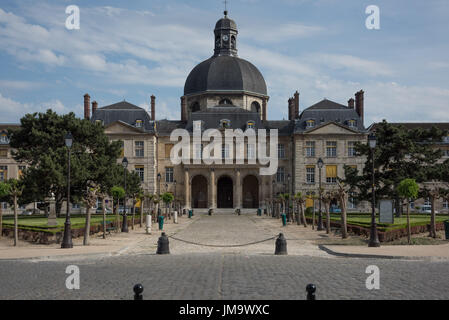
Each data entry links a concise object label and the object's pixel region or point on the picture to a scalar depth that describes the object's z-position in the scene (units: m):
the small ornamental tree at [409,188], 23.73
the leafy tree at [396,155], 45.72
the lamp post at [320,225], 33.70
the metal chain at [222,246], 21.64
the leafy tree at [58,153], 38.72
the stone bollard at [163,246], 19.00
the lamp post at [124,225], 32.00
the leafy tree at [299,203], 41.08
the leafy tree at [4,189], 25.34
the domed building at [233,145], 74.12
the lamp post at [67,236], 20.80
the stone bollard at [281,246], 18.62
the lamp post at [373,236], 20.97
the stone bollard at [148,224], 30.57
